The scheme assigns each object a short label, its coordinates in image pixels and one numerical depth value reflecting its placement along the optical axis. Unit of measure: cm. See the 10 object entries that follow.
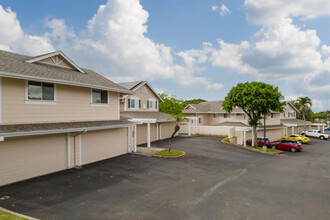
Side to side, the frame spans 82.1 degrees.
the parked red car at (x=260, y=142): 2746
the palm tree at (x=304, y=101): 4063
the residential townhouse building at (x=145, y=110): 2622
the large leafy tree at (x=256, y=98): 2436
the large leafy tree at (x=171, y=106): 4194
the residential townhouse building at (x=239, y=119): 3559
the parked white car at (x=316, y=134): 3900
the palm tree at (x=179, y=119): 2011
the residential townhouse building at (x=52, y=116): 1081
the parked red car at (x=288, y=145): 2562
